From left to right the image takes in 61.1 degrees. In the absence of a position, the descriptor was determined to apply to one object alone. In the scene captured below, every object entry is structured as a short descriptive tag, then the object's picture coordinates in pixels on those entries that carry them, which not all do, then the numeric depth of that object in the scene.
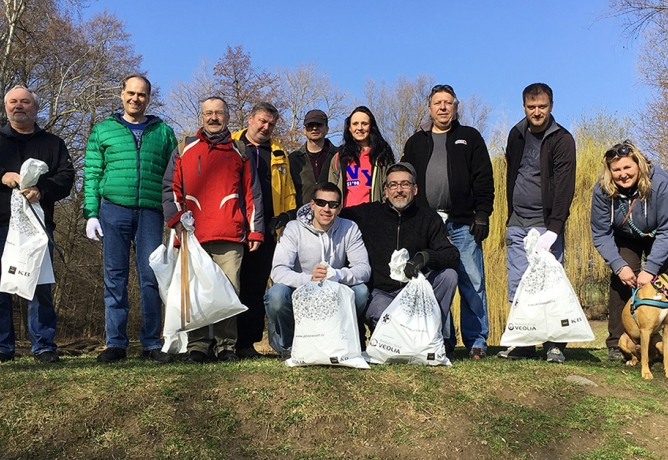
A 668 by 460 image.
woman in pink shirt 5.64
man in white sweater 4.73
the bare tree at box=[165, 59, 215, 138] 24.91
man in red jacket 4.84
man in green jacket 4.94
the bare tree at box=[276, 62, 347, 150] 25.44
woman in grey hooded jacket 5.06
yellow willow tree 13.75
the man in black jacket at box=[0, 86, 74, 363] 4.96
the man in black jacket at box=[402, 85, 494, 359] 5.48
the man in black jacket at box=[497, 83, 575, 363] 5.17
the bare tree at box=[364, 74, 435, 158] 31.58
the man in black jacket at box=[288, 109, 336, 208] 5.75
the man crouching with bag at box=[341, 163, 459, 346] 4.98
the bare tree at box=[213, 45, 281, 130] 25.20
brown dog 4.82
